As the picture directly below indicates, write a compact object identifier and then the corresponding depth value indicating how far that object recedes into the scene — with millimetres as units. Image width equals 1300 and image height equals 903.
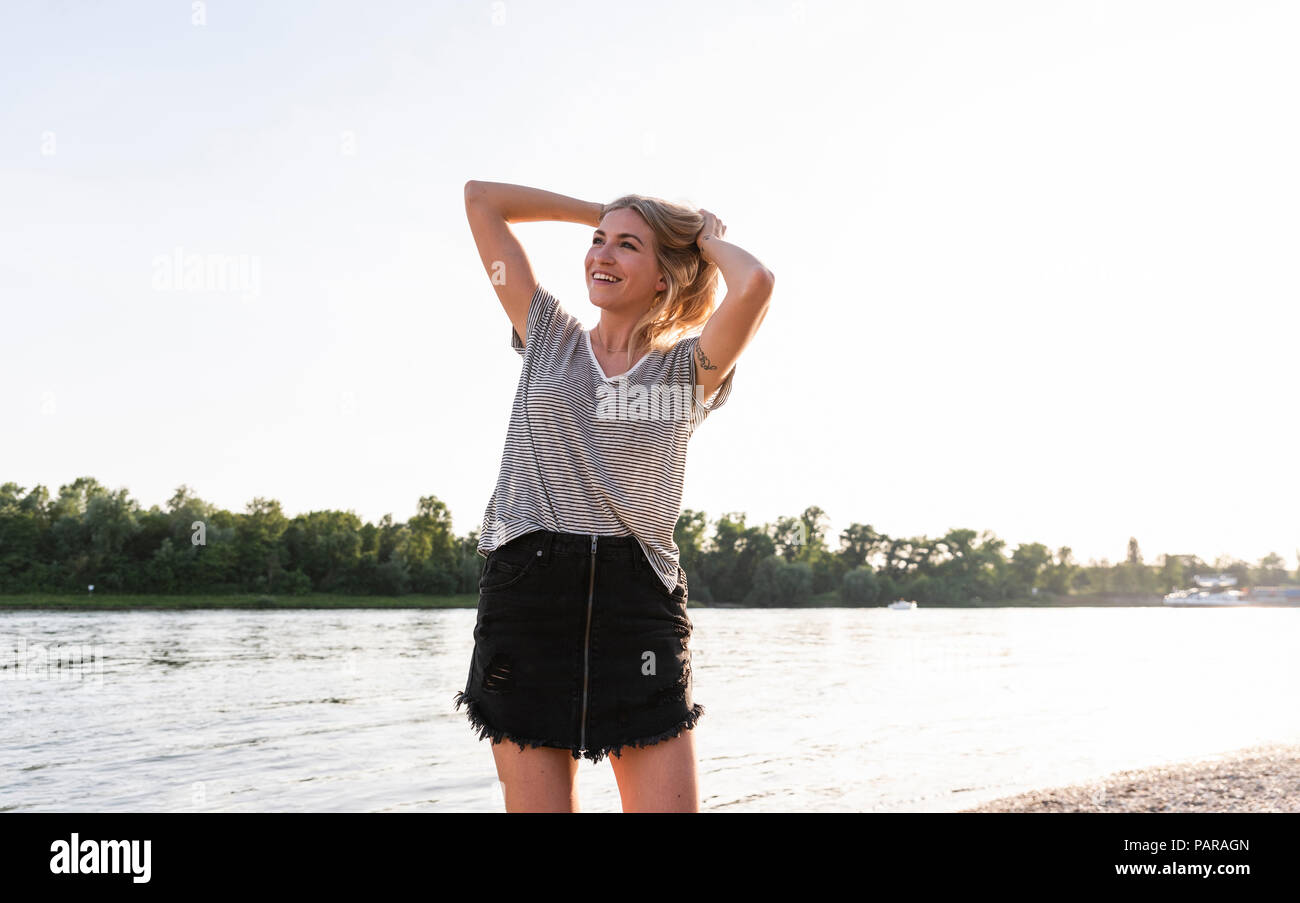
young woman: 2203
